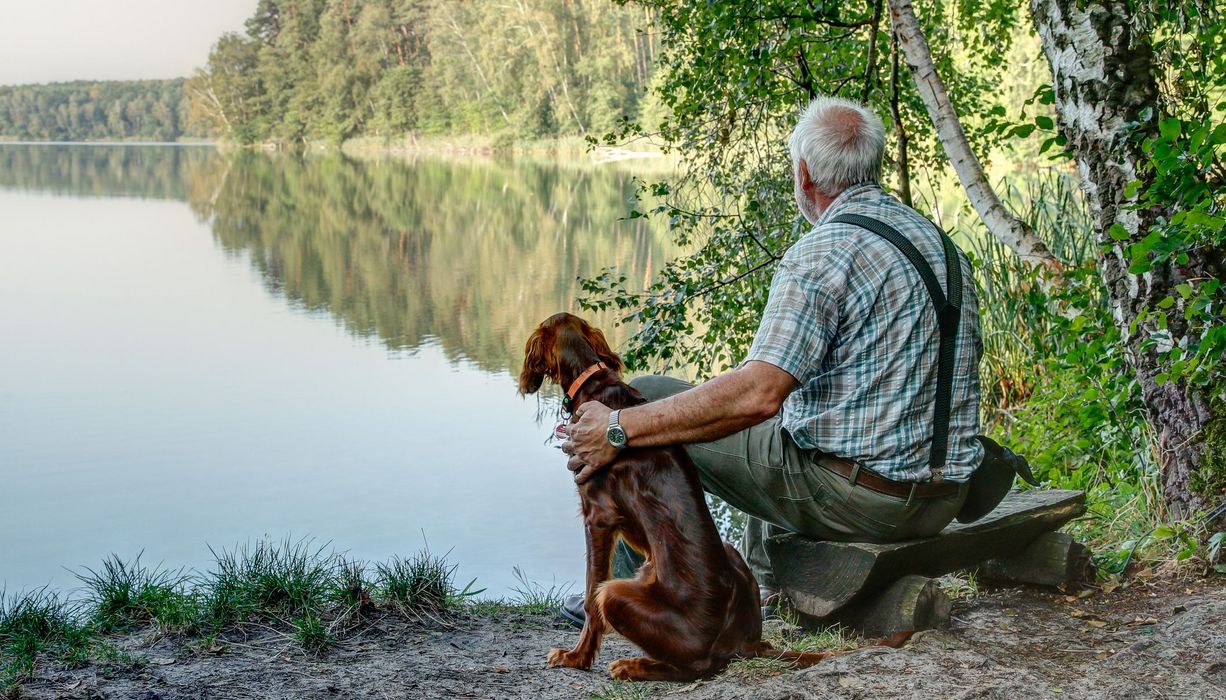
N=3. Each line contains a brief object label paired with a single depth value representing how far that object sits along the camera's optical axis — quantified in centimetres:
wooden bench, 322
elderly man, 291
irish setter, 295
